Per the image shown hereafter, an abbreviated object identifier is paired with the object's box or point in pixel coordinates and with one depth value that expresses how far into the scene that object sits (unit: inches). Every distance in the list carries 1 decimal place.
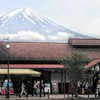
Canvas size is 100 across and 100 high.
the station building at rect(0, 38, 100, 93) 1384.1
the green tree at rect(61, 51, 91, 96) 1142.3
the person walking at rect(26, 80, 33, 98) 1274.4
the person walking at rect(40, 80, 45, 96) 1246.4
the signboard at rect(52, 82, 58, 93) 1379.2
